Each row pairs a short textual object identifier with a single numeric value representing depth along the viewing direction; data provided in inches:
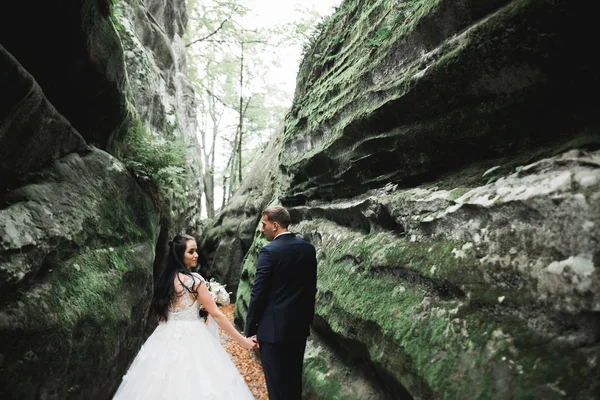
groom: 133.9
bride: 133.1
